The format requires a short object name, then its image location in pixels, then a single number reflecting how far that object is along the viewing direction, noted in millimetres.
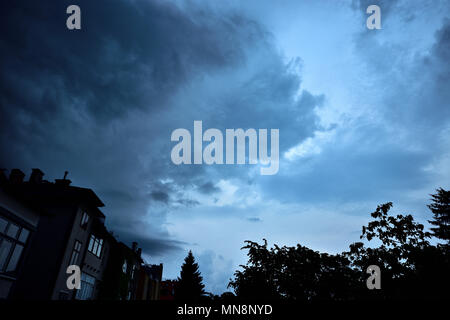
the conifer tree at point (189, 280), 51031
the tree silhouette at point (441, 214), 38228
